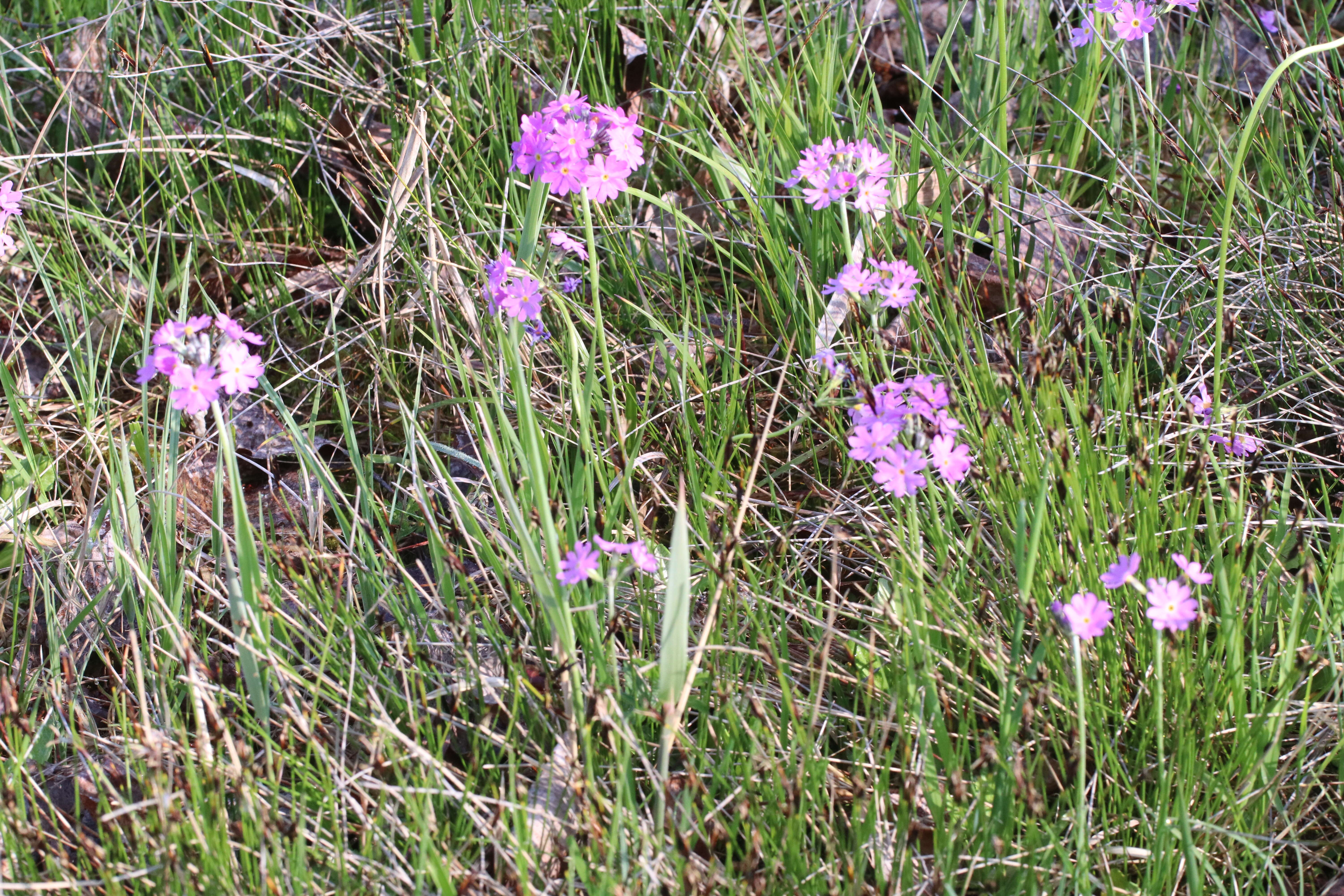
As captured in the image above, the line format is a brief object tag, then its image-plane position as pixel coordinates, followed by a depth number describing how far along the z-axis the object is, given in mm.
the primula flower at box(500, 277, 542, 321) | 1014
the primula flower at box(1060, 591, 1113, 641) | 925
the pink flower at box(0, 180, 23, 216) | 1047
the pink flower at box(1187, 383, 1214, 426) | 1008
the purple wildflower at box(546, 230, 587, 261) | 1024
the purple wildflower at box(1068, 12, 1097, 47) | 1086
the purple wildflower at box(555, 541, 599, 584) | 942
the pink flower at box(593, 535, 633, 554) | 941
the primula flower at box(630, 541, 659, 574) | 947
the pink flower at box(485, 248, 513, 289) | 1018
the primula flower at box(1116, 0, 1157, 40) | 1059
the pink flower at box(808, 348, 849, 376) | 982
